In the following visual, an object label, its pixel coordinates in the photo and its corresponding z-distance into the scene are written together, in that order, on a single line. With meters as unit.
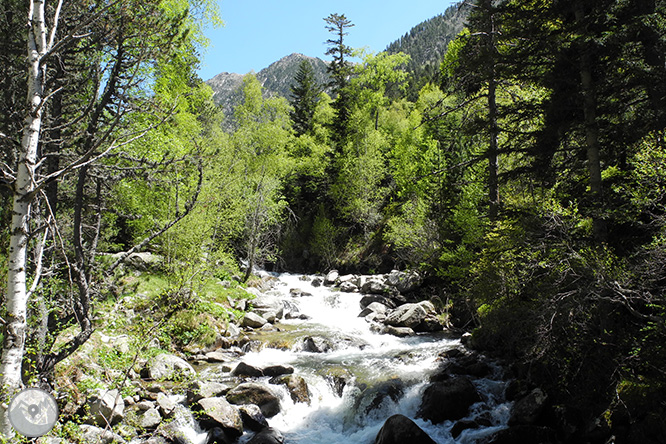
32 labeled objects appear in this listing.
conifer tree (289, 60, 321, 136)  36.75
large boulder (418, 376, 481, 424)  8.40
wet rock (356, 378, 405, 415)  9.02
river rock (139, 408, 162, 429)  7.15
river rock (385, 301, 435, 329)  15.03
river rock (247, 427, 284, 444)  7.48
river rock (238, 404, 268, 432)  8.12
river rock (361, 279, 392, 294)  19.61
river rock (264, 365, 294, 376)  10.38
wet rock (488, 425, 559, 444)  7.11
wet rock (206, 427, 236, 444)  7.45
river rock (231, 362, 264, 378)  10.32
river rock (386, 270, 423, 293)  18.59
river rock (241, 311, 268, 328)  15.09
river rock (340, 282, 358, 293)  20.93
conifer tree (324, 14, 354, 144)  32.00
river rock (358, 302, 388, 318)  16.86
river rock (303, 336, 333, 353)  12.83
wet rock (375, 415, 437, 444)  7.24
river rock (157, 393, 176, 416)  7.75
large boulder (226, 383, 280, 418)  8.67
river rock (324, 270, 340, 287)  23.46
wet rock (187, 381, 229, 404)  8.37
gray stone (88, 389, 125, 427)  6.75
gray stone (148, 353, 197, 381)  9.12
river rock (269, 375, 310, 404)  9.26
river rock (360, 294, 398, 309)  18.12
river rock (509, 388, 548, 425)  7.66
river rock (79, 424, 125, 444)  6.16
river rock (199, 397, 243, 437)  7.74
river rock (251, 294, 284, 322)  16.17
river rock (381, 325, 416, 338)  14.34
